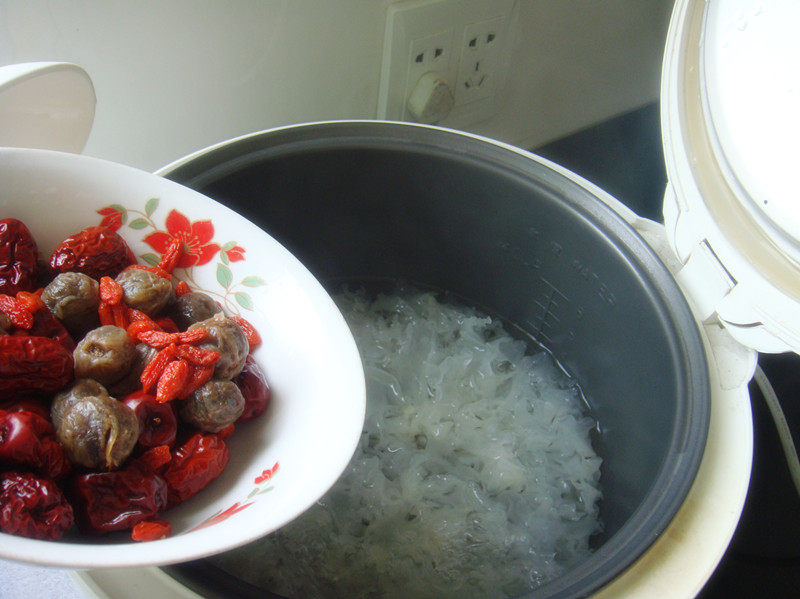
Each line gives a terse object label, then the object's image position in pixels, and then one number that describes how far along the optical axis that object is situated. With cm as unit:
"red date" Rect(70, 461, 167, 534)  44
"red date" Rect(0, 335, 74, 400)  45
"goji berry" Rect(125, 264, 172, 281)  58
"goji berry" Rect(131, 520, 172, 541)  44
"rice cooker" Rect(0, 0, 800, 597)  54
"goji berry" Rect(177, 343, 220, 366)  49
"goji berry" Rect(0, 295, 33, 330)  49
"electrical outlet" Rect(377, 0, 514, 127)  92
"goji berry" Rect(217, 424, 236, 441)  53
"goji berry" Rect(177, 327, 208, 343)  51
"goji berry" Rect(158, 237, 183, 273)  60
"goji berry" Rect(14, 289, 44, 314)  49
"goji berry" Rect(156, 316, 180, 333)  55
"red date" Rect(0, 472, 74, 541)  39
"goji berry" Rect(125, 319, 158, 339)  52
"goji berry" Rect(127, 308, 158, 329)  53
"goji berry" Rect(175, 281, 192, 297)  59
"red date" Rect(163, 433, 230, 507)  49
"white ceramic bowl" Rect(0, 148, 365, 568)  46
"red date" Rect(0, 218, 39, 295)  52
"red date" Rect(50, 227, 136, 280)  55
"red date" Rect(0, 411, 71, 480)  42
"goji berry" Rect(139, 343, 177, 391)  50
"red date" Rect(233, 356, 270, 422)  54
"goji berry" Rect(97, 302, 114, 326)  53
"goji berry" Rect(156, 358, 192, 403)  48
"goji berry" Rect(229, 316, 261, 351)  58
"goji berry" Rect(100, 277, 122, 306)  53
